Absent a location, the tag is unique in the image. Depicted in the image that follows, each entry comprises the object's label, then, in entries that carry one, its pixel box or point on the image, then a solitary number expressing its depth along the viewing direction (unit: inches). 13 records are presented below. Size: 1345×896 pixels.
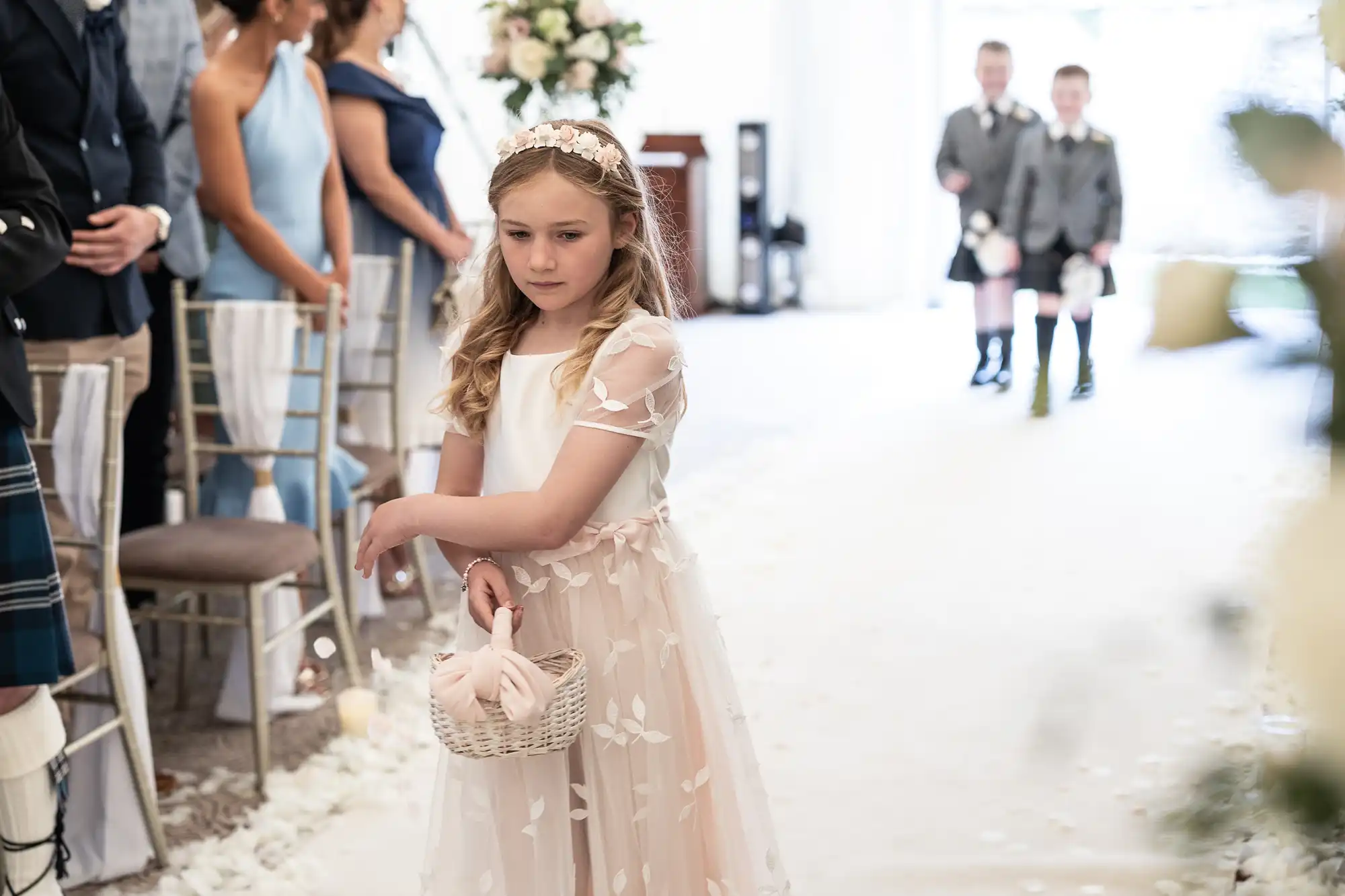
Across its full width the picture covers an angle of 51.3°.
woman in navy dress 140.5
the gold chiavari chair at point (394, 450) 135.7
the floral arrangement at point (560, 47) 181.3
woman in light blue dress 117.0
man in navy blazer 90.0
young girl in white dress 57.5
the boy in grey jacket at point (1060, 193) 244.4
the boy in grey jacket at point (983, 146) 260.8
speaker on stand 404.8
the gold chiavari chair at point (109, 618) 83.7
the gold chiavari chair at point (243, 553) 102.0
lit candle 114.0
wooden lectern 387.5
